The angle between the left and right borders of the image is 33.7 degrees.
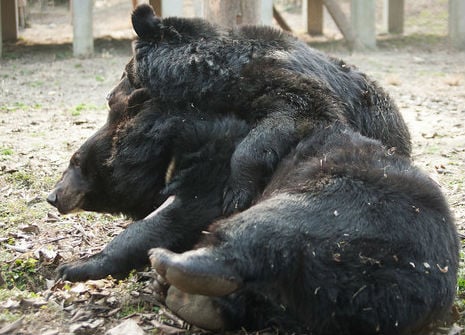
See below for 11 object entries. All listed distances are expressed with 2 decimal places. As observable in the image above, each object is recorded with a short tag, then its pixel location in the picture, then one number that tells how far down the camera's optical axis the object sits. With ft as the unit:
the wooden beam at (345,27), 47.93
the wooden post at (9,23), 52.80
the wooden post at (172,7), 42.88
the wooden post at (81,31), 45.91
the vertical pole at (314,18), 56.13
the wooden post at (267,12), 41.75
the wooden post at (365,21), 49.19
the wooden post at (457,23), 51.06
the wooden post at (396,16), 59.06
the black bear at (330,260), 10.24
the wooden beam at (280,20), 49.53
